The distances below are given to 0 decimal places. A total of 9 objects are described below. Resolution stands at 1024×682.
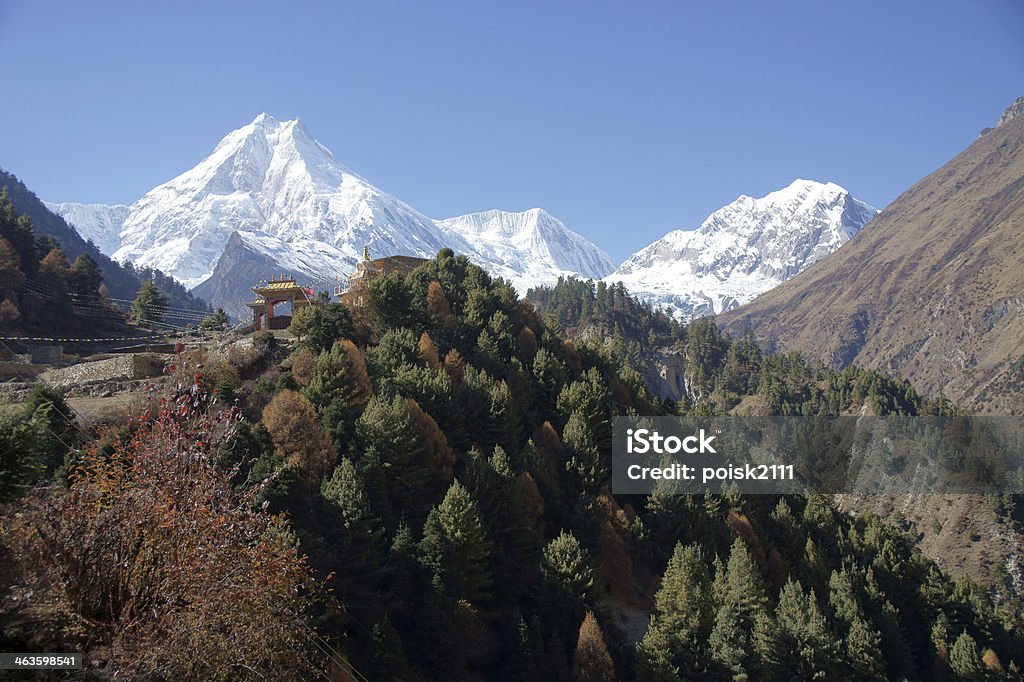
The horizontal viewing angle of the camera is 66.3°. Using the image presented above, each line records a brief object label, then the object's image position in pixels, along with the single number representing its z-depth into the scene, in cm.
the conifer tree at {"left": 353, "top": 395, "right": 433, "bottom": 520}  3916
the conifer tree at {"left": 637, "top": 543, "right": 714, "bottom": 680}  3725
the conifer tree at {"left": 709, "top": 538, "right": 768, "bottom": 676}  3781
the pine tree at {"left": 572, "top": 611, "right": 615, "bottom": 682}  3588
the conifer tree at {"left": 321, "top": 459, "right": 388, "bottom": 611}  3312
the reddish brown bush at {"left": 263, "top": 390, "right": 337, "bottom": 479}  3659
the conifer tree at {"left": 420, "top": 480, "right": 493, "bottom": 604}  3603
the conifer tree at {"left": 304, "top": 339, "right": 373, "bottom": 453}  3972
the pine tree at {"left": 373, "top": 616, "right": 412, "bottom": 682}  3045
